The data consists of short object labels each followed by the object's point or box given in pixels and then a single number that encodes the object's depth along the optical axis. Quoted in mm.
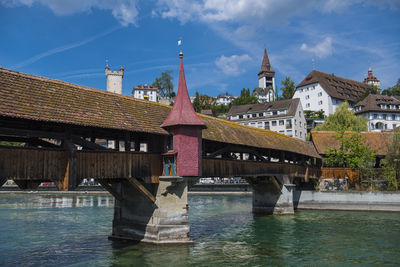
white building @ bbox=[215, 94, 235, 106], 119081
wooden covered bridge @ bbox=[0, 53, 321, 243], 11359
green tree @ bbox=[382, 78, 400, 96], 77144
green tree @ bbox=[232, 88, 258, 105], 82750
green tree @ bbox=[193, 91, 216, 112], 80631
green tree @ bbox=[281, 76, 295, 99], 78812
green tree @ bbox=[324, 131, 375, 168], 33250
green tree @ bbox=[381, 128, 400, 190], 29812
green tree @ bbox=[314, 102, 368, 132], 46938
